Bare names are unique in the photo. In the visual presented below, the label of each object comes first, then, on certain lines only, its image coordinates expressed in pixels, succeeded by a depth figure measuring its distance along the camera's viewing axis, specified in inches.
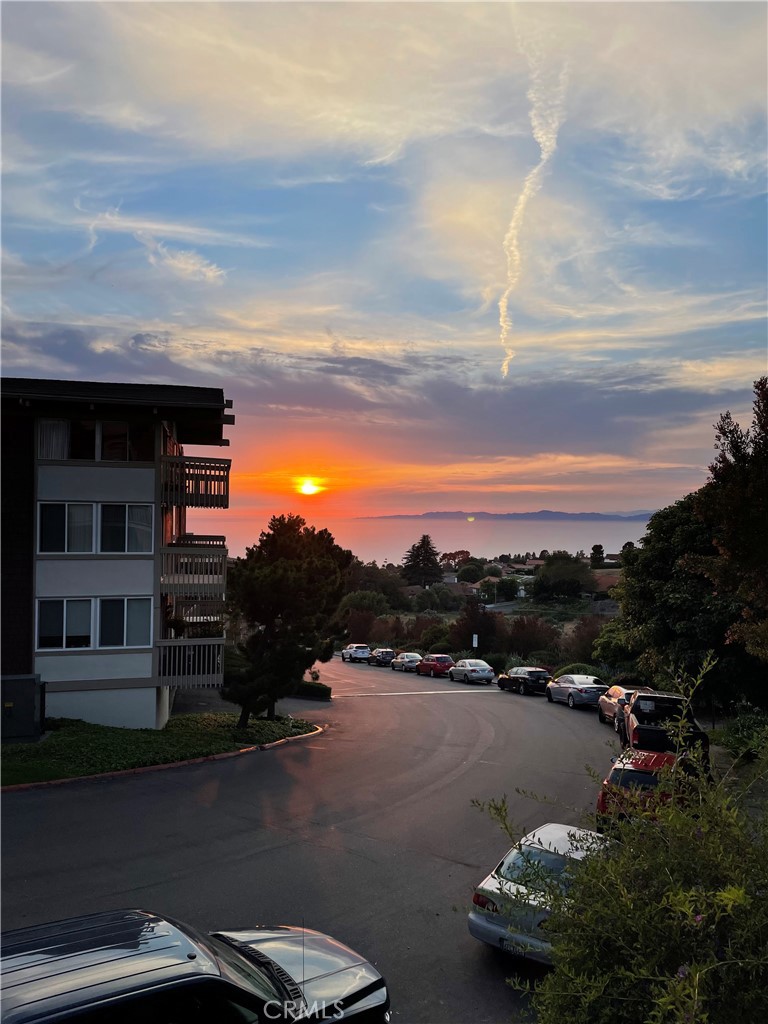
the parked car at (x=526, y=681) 1401.3
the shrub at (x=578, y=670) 1439.5
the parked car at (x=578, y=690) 1210.0
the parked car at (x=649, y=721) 693.9
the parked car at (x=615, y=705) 944.3
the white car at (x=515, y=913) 288.5
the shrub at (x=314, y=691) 1370.6
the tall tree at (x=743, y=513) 548.1
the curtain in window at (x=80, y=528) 880.9
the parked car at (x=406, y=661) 1948.8
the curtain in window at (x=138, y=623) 897.3
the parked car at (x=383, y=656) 2143.2
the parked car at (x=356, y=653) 2265.0
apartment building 858.1
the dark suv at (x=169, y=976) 185.8
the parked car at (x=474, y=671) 1641.2
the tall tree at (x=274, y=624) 890.7
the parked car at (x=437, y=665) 1782.7
